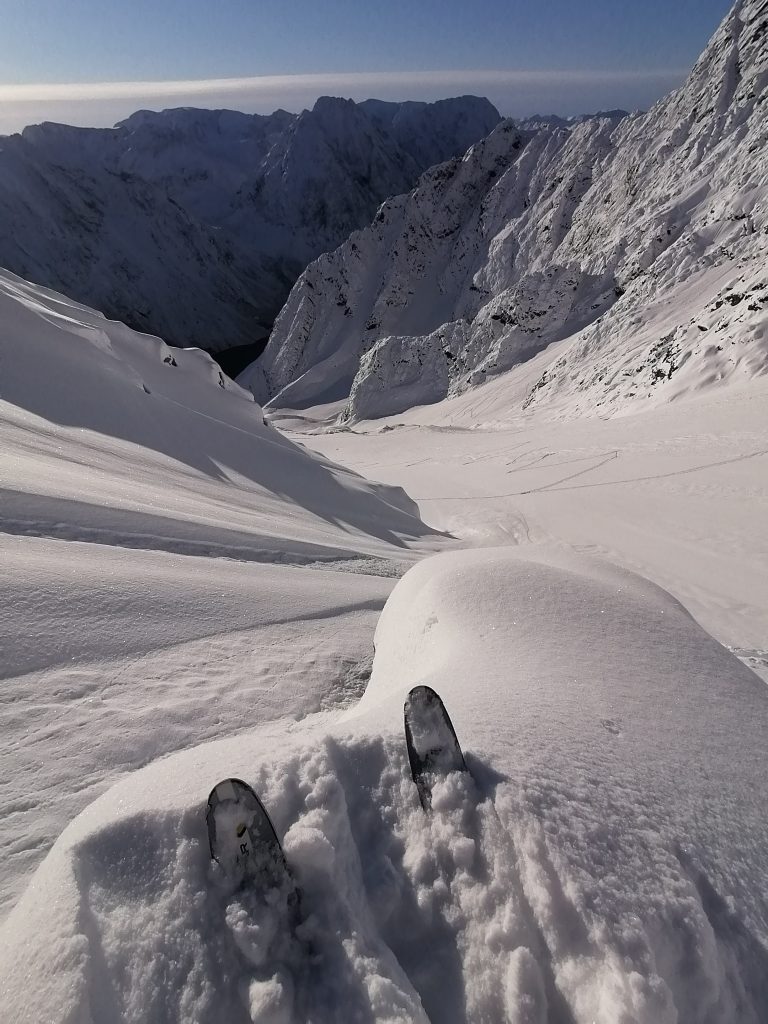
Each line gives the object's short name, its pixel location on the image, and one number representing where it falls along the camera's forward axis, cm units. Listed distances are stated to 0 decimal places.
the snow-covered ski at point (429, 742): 181
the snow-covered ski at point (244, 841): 155
